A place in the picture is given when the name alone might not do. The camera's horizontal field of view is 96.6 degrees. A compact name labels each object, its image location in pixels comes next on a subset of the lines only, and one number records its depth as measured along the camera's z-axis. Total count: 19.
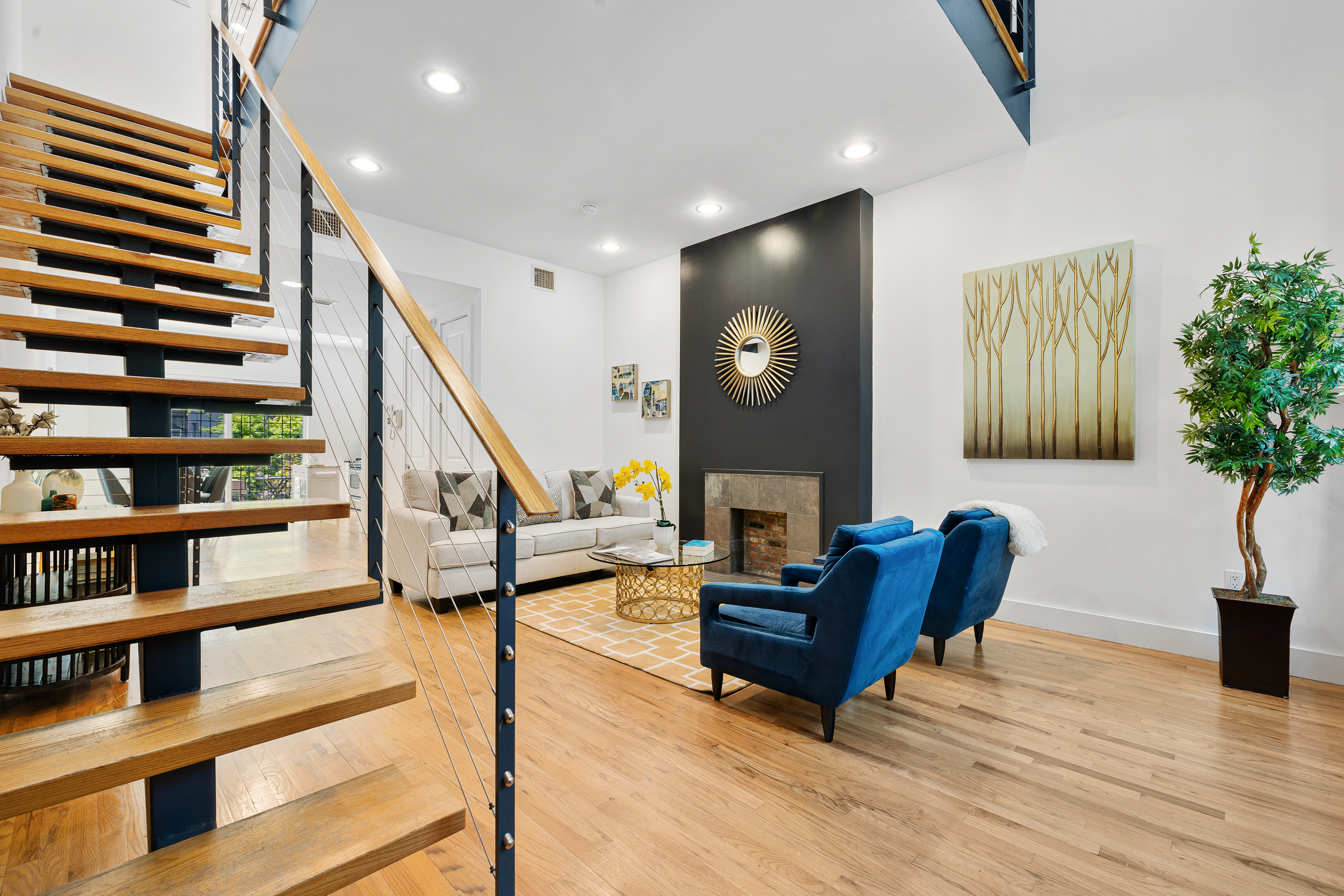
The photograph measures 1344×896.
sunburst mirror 4.77
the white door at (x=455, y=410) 5.80
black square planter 2.68
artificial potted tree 2.55
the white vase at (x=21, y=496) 2.22
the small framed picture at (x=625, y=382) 6.09
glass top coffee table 3.88
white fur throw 3.06
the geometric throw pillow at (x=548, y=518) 4.84
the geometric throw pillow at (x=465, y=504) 4.39
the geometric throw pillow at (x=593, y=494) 5.25
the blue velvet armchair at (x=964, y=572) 2.86
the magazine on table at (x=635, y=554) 3.64
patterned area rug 2.99
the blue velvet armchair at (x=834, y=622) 2.14
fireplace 4.57
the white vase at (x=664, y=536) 3.95
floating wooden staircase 1.09
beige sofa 3.94
